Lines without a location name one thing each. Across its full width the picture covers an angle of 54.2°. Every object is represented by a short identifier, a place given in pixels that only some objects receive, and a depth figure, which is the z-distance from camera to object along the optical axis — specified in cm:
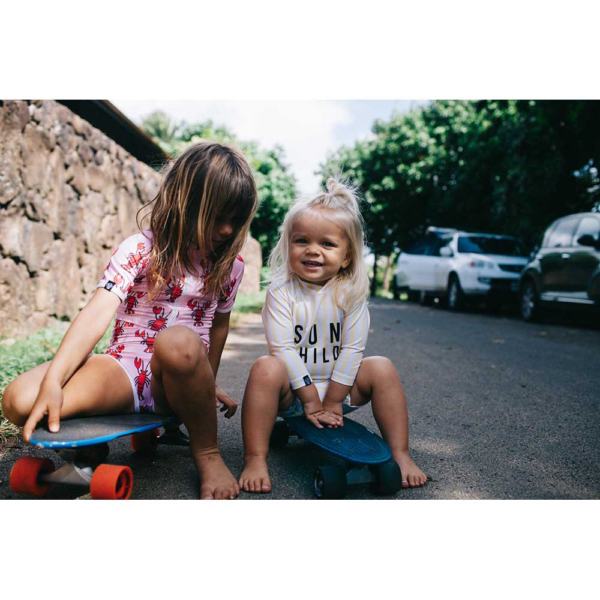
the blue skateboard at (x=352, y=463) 204
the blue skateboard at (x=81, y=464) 175
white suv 1030
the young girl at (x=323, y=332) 237
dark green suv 736
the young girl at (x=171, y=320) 192
